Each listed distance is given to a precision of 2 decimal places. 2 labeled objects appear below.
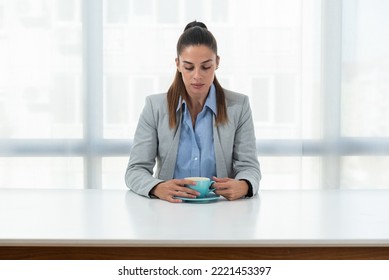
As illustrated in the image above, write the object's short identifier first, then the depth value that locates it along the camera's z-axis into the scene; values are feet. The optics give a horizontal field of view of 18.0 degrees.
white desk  11.91
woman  14.19
